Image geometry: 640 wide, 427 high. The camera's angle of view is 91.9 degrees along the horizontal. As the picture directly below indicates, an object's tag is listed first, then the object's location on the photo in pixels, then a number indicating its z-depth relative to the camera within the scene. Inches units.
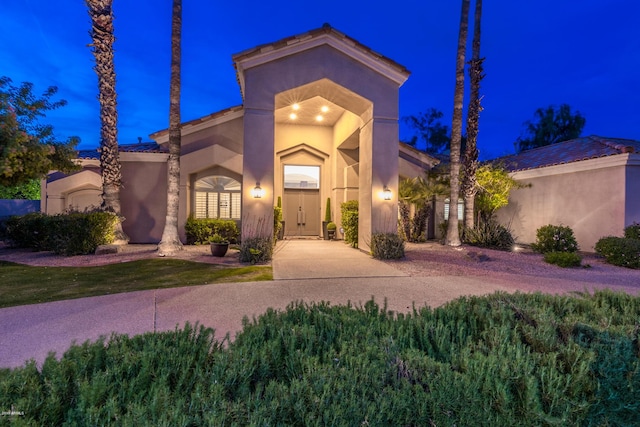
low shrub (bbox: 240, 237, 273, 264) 381.4
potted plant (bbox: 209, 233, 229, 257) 420.2
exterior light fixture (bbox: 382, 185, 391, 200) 454.9
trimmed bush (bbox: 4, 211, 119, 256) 423.5
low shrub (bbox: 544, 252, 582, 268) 370.0
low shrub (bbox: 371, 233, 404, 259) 410.6
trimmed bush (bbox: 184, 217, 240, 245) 552.7
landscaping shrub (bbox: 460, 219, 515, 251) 538.9
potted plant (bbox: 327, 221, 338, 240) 657.2
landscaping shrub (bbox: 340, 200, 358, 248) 542.6
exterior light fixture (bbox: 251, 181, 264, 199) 417.1
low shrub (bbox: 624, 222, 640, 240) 409.4
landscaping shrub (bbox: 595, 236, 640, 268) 363.6
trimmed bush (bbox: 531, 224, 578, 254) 448.8
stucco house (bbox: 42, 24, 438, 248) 424.2
